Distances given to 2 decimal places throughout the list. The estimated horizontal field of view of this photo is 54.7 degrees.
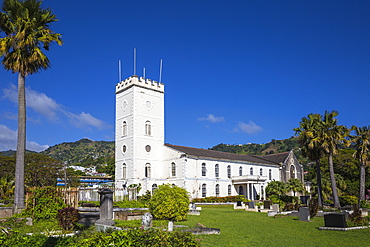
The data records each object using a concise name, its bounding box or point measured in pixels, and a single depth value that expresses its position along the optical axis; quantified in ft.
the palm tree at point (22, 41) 72.69
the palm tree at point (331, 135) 118.73
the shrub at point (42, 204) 57.54
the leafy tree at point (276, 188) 158.30
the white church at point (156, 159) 170.09
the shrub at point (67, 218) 47.06
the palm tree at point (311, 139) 120.06
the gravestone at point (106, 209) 55.06
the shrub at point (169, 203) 62.34
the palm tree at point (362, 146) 128.26
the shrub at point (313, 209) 77.92
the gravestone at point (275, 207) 94.96
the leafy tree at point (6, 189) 118.74
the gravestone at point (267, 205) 105.29
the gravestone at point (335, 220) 53.83
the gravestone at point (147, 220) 49.22
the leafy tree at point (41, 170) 173.88
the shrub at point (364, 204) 103.91
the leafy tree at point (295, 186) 153.22
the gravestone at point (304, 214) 70.50
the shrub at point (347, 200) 127.97
